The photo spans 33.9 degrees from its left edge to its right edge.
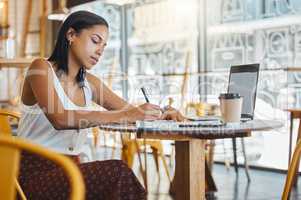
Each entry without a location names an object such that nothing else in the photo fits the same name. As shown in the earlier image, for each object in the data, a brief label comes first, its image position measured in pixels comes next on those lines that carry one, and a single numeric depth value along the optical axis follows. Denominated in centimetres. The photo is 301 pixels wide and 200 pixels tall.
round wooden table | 182
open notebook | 192
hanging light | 541
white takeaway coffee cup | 204
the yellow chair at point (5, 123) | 210
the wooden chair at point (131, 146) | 433
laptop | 241
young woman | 169
